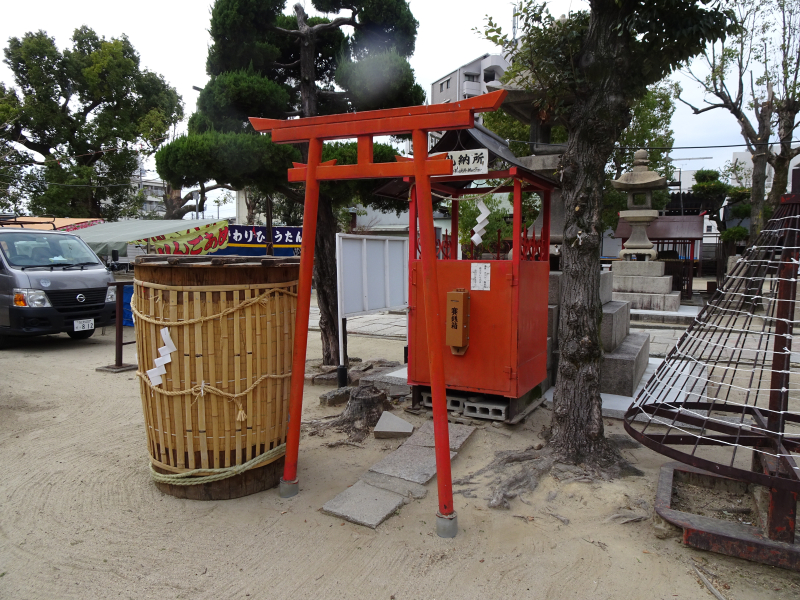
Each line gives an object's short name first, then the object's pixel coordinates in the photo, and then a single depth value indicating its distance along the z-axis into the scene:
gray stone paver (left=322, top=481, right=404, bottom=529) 3.21
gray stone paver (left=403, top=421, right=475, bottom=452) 4.38
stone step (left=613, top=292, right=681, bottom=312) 12.72
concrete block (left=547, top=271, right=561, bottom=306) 6.03
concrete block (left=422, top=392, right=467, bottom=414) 5.11
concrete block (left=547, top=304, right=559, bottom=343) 5.89
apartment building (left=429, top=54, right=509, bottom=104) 39.97
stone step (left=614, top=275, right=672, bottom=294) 12.91
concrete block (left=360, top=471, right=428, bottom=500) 3.56
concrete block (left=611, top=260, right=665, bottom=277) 13.17
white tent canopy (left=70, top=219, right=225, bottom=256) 13.17
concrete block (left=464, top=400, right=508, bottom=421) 4.85
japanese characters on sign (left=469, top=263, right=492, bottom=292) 4.79
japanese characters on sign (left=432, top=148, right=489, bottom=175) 4.46
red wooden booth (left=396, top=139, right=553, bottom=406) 4.69
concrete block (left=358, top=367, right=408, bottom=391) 6.02
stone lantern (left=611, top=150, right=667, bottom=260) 13.14
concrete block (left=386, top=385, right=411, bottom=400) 5.85
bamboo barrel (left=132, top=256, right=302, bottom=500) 3.21
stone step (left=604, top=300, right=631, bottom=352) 5.86
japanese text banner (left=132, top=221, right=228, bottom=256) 12.79
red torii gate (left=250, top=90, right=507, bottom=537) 2.95
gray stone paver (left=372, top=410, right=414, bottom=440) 4.63
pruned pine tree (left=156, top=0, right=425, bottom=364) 6.12
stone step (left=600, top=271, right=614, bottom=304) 7.18
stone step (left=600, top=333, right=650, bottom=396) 5.68
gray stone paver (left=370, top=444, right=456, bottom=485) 3.82
